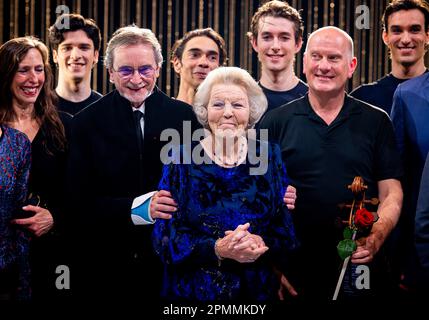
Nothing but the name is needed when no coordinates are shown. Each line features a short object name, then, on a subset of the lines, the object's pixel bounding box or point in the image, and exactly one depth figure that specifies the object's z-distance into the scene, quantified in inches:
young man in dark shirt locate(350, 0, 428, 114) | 159.6
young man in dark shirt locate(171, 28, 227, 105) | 171.5
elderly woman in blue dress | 118.0
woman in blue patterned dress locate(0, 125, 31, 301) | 133.0
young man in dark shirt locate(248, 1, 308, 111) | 163.9
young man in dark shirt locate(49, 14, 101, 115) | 169.2
